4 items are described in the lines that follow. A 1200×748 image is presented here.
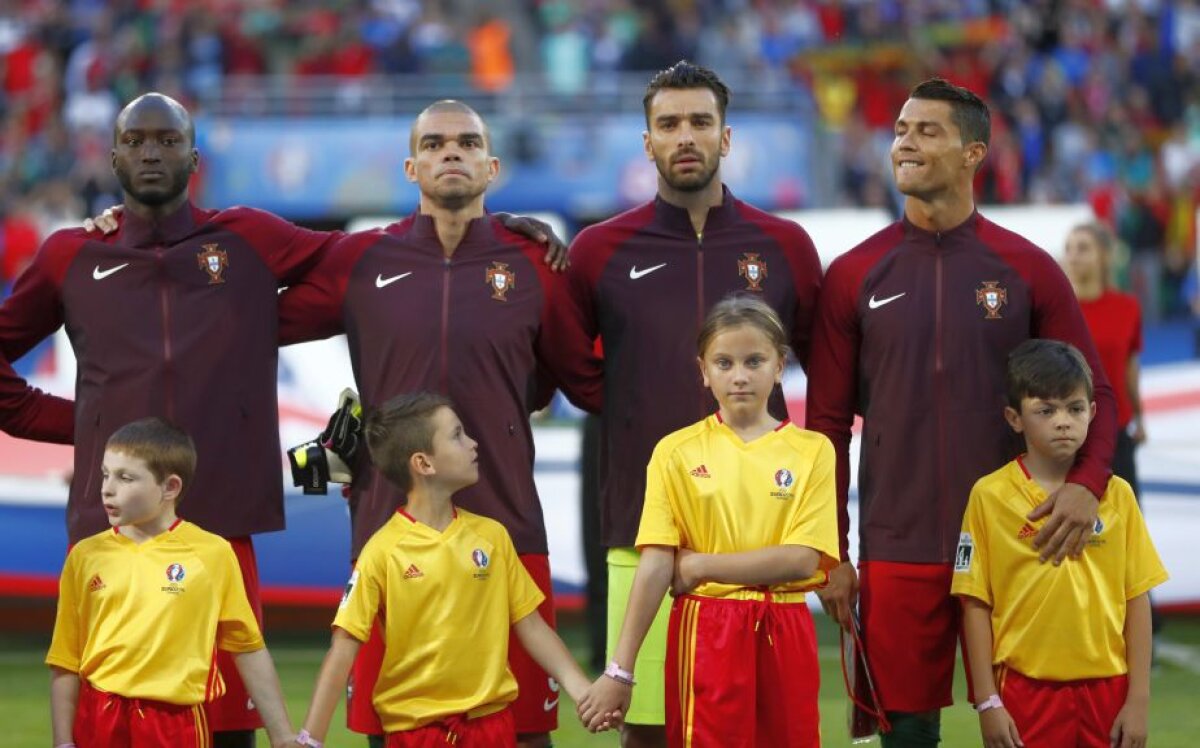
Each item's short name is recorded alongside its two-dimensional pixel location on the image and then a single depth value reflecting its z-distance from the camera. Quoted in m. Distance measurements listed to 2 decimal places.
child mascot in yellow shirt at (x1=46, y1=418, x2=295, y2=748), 10.45
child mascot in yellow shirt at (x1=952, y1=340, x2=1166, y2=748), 10.63
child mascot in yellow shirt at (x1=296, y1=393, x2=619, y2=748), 10.44
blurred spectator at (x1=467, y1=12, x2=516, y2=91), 42.09
